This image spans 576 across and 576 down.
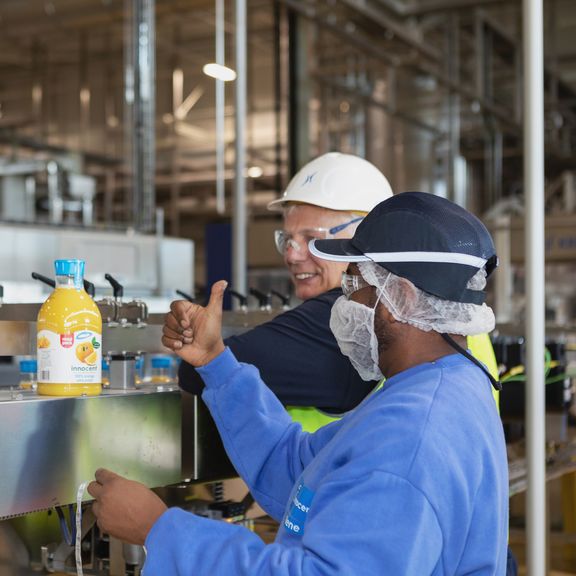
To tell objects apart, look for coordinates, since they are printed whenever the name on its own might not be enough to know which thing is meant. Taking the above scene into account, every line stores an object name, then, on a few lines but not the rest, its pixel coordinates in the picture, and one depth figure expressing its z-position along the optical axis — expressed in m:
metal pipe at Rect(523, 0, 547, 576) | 1.80
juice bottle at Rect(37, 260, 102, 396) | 1.56
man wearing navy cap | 1.03
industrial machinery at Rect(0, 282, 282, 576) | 1.45
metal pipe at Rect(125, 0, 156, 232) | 5.65
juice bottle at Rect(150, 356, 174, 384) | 2.02
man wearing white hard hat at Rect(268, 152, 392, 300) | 2.10
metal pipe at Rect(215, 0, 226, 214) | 4.50
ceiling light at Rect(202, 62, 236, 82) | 3.11
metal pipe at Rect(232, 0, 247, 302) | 3.11
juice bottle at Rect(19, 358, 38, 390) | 1.84
